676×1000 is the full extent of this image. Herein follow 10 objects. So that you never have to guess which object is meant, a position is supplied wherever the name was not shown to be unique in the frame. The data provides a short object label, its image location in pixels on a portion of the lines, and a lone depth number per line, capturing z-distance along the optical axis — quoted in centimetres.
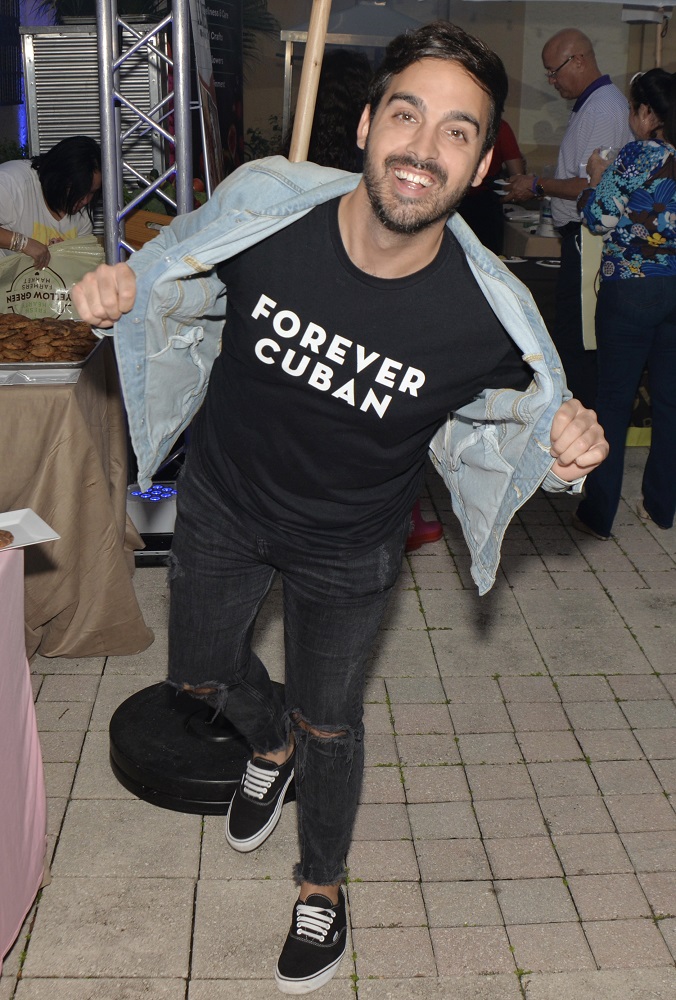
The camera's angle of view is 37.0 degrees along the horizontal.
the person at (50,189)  486
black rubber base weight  306
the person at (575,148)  518
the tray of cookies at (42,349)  355
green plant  1252
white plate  232
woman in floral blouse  426
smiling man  213
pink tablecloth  229
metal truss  391
